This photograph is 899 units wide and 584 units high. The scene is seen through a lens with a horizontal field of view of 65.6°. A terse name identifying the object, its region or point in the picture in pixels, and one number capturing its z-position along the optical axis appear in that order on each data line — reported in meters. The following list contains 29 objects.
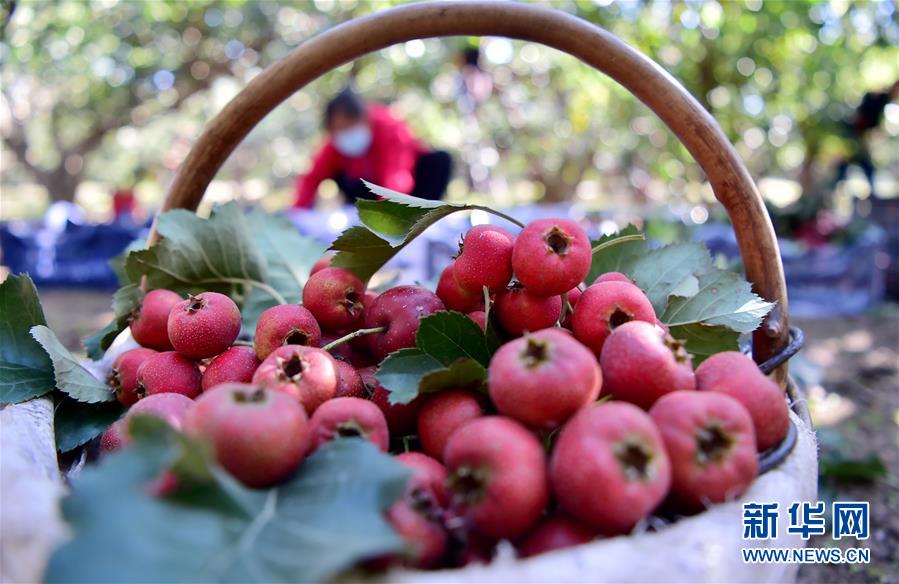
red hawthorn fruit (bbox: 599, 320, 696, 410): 0.18
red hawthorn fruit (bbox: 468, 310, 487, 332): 0.23
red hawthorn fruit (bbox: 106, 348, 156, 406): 0.24
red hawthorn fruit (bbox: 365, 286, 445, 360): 0.23
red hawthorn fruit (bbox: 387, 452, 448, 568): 0.16
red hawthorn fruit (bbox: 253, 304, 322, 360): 0.22
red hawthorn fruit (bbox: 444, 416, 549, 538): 0.16
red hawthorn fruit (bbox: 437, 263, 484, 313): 0.24
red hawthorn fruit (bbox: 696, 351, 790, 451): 0.18
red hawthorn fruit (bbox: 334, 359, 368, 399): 0.21
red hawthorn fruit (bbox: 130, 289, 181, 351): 0.26
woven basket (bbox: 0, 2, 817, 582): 0.15
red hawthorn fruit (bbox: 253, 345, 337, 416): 0.19
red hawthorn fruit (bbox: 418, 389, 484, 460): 0.19
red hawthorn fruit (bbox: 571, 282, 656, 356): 0.21
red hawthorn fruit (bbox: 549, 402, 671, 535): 0.15
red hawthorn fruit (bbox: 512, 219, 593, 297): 0.21
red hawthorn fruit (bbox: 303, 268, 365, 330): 0.24
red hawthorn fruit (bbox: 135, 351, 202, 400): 0.22
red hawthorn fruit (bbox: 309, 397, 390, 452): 0.18
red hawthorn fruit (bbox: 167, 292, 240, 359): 0.23
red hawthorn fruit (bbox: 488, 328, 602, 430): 0.17
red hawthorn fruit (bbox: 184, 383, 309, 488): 0.16
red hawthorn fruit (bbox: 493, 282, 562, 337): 0.22
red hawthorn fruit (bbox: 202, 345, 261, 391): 0.22
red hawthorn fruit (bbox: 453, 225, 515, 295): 0.22
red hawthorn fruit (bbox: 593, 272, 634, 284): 0.24
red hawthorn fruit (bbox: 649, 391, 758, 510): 0.17
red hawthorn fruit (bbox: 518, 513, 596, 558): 0.16
